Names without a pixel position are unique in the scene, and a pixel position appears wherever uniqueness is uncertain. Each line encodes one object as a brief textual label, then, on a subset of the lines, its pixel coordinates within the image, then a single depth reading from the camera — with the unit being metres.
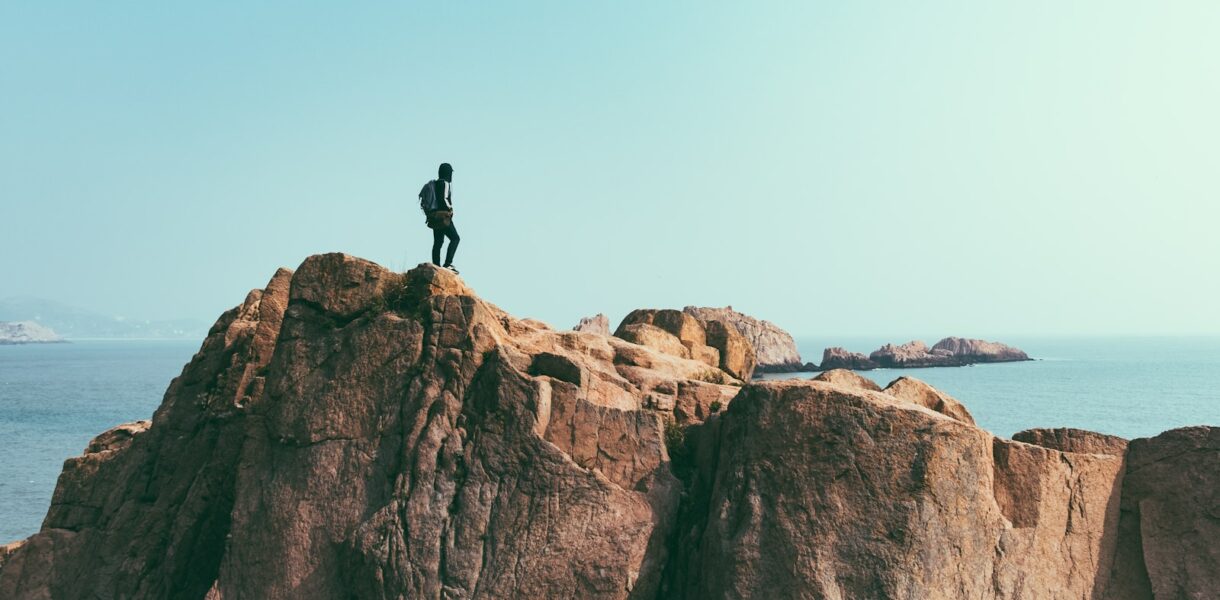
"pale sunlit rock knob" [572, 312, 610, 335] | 86.85
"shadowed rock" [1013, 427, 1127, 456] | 20.36
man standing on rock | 24.73
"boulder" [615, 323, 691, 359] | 28.20
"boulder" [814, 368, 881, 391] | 21.39
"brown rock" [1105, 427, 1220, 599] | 18.95
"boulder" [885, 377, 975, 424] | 21.73
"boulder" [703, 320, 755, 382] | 31.19
